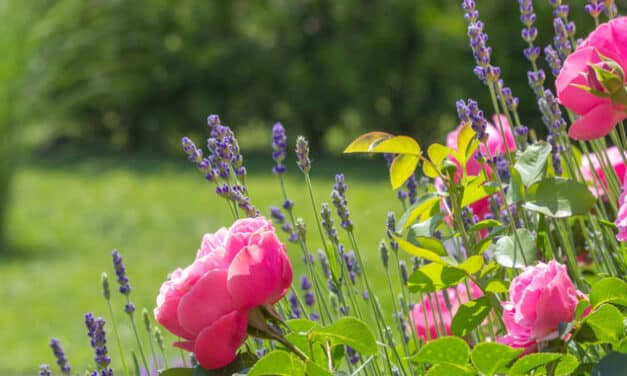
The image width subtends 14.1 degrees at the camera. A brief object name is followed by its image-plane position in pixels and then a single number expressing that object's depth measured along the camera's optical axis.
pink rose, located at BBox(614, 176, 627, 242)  1.51
